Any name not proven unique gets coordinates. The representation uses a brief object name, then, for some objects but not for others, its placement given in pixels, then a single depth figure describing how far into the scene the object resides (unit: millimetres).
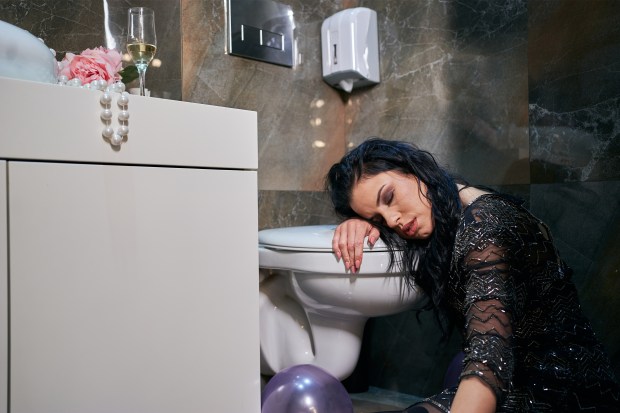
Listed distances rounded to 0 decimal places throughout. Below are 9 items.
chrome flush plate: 1764
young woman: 909
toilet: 1222
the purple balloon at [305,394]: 1213
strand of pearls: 952
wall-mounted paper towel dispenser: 1937
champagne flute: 1266
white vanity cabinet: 872
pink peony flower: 1274
